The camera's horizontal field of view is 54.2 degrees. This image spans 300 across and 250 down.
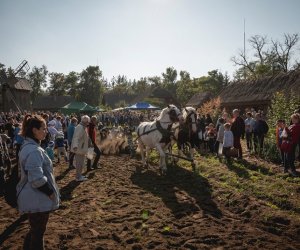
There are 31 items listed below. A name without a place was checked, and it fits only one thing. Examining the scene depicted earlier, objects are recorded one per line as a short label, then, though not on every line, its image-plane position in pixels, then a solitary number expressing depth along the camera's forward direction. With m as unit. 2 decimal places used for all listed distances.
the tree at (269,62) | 57.22
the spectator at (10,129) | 16.22
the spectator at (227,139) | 11.84
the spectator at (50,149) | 11.67
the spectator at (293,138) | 9.70
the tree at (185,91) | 72.19
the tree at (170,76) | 94.41
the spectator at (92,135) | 11.61
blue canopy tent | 34.98
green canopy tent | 38.03
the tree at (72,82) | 67.69
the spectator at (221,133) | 13.05
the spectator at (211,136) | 14.84
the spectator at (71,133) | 12.25
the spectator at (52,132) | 13.31
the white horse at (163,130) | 10.61
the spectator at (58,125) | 14.76
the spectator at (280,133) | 10.55
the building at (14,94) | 47.47
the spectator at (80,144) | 9.55
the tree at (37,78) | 103.68
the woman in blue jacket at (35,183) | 3.73
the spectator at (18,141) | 12.45
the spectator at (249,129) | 14.60
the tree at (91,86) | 62.25
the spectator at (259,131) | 13.41
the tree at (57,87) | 83.75
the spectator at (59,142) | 13.24
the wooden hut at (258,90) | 29.65
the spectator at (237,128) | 12.49
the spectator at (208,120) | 18.77
